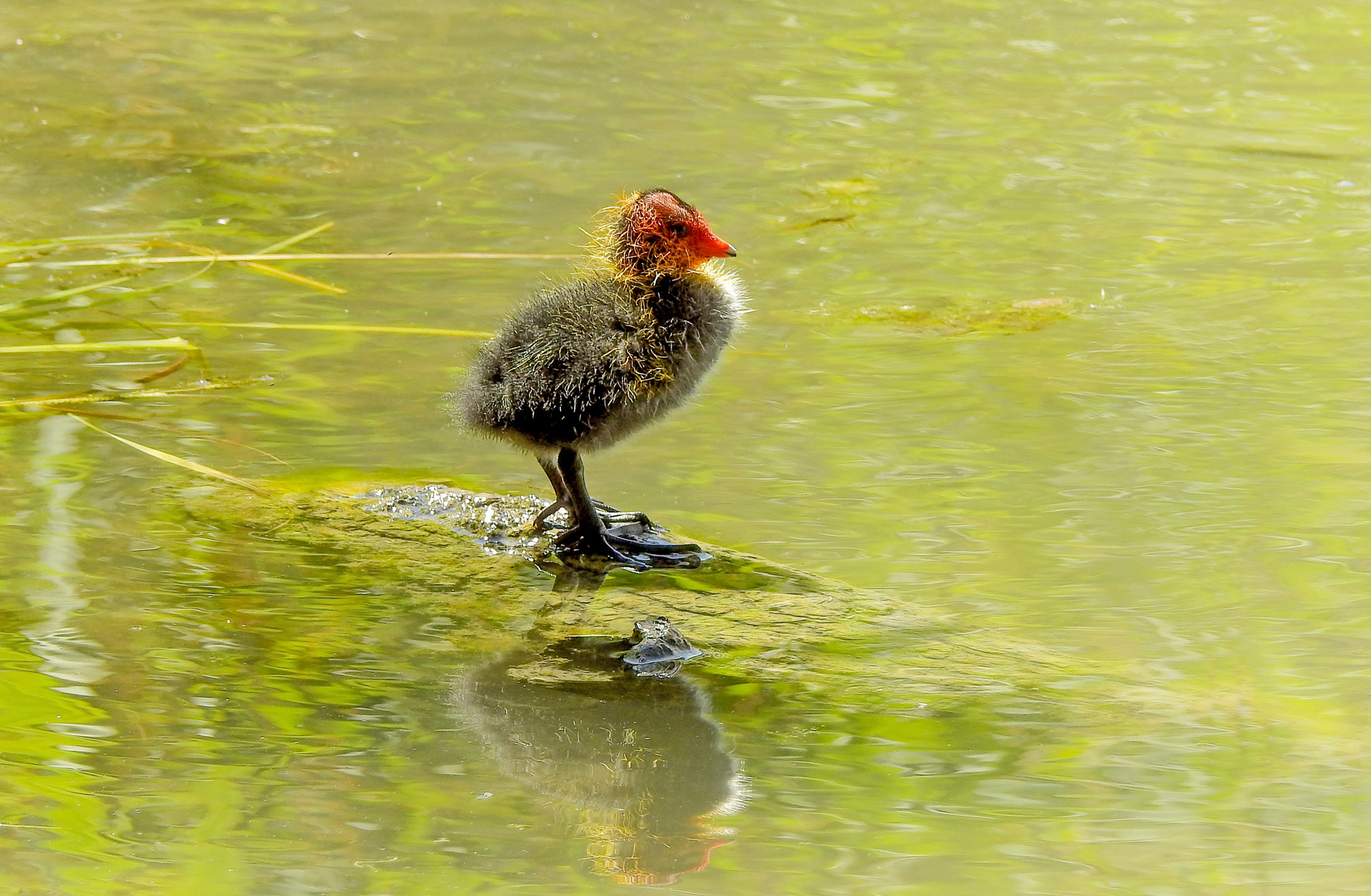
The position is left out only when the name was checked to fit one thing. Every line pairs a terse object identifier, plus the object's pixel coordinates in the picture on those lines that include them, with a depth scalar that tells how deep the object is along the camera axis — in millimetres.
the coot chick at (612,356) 8008
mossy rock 6879
